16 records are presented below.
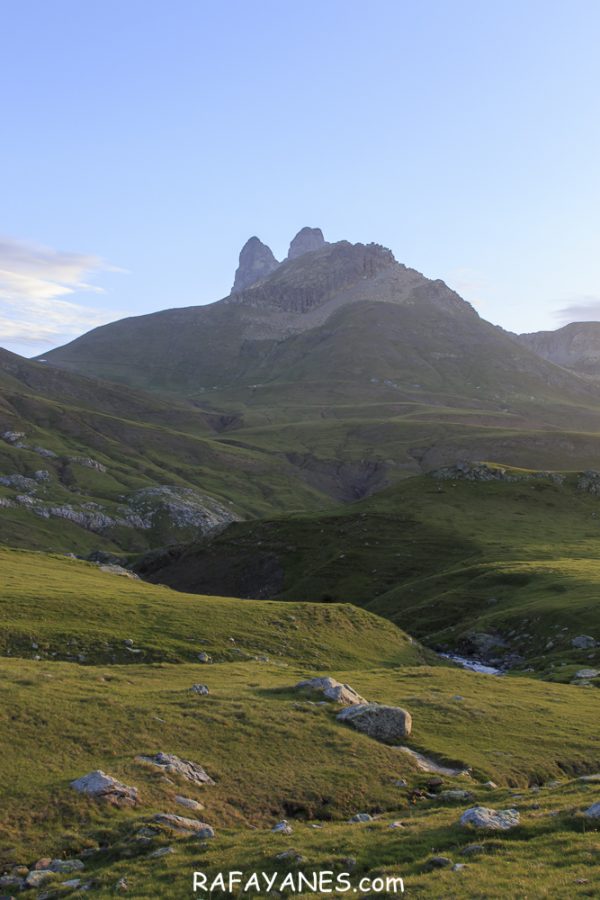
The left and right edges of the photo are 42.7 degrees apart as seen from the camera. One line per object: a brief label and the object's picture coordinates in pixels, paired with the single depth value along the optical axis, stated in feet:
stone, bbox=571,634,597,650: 233.76
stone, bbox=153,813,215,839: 83.14
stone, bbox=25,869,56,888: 72.02
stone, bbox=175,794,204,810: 91.66
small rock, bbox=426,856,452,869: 70.54
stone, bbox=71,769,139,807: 87.92
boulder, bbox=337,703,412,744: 123.24
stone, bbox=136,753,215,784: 98.07
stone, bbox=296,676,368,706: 134.51
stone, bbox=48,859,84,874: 75.46
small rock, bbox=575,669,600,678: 196.28
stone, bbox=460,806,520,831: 80.09
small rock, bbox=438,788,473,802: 101.91
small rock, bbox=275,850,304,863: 73.20
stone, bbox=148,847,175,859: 76.79
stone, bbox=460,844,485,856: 73.51
